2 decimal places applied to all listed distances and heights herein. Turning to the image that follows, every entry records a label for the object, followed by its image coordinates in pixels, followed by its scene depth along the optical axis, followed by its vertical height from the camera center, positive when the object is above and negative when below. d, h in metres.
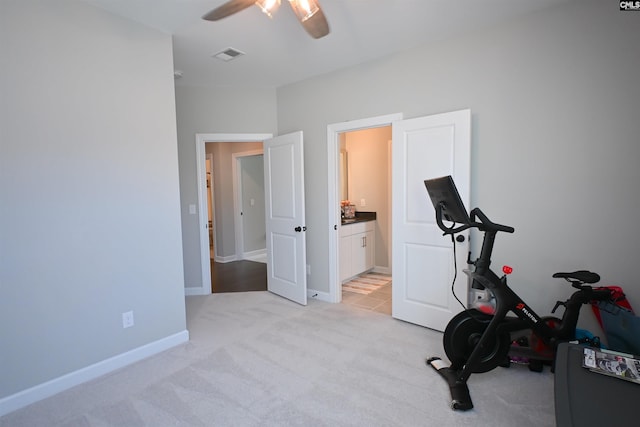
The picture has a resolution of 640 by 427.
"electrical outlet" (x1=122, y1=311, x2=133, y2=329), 2.47 -0.98
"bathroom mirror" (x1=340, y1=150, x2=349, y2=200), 5.36 +0.21
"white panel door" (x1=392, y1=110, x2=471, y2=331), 2.74 -0.32
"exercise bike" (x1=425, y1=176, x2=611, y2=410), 2.03 -0.92
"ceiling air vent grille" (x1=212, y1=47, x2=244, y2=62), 3.03 +1.32
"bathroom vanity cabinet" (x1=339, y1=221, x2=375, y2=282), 4.43 -0.88
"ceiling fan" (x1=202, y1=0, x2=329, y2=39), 1.81 +1.03
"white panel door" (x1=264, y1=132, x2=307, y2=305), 3.68 -0.33
